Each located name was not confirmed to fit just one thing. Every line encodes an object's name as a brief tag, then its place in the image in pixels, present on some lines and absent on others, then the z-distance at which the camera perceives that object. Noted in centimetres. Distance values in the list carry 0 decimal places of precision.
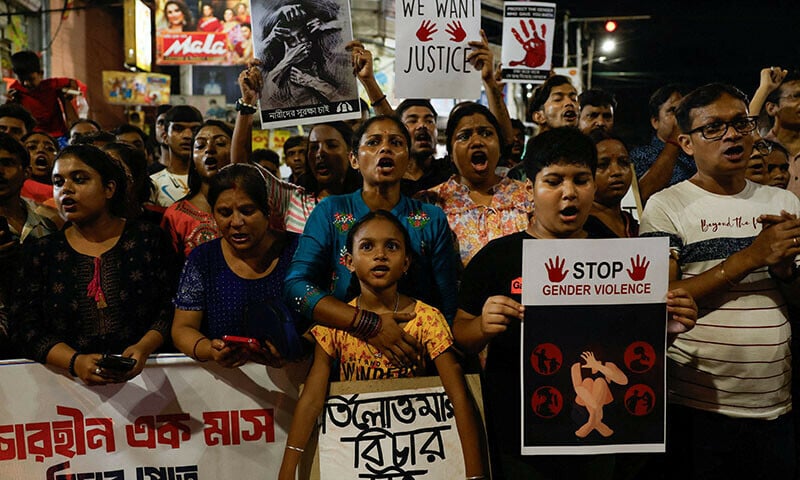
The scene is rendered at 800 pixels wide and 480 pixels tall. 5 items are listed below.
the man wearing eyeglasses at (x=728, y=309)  301
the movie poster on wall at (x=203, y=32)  1955
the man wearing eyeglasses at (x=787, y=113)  529
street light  2620
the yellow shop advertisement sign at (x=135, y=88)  1606
